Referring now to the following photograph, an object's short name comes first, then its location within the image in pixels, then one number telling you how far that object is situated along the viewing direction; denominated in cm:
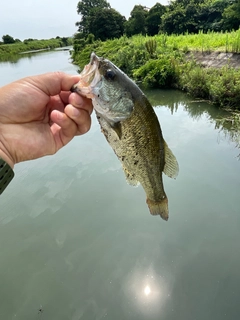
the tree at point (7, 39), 7419
